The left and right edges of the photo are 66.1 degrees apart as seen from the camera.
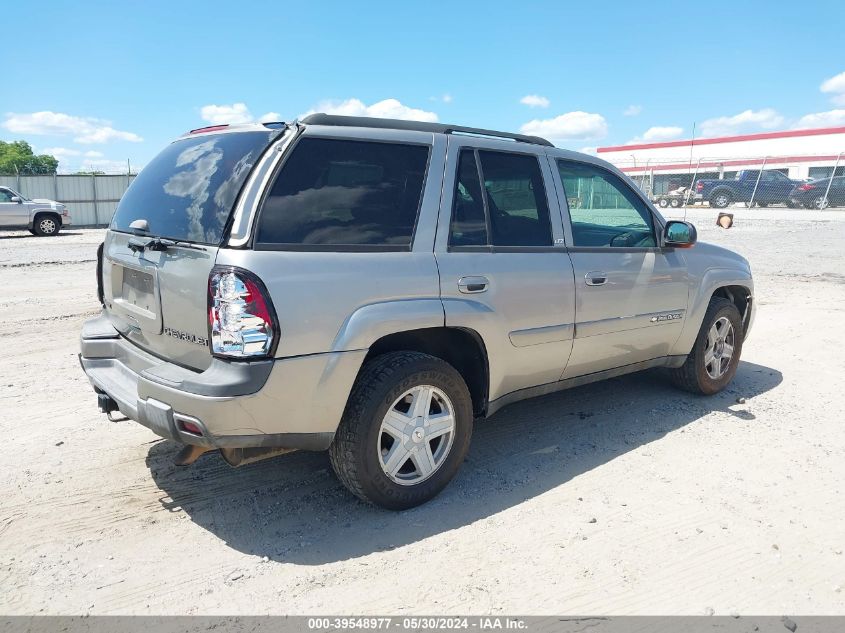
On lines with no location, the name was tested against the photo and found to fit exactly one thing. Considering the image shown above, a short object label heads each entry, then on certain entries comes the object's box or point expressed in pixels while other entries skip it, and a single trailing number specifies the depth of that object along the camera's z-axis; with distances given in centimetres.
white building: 3356
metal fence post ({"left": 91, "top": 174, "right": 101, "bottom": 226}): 2705
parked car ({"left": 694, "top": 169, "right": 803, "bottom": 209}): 2806
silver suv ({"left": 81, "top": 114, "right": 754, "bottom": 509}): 287
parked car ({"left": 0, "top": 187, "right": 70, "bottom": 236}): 2003
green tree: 8157
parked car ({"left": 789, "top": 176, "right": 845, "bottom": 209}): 2685
